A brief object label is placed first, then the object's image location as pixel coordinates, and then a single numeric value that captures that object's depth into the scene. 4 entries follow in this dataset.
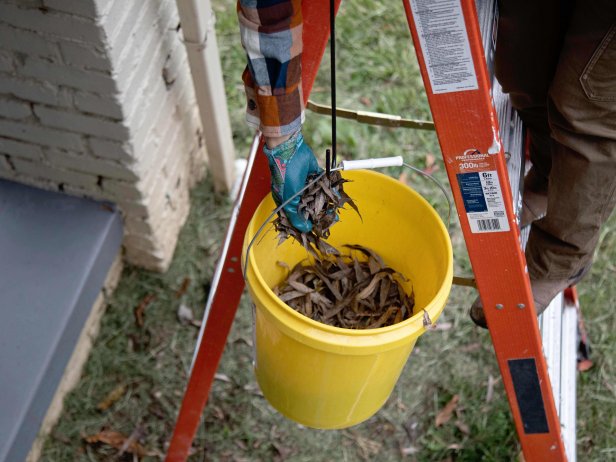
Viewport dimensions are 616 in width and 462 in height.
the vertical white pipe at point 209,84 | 2.16
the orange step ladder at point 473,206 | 1.12
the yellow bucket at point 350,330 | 1.36
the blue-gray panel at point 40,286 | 1.99
